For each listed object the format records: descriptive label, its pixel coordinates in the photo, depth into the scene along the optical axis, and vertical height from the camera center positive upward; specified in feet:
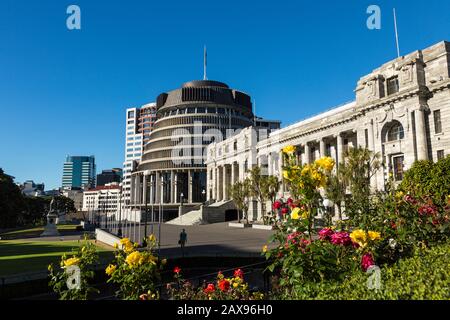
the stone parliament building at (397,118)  114.62 +34.80
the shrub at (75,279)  21.17 -4.76
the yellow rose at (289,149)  21.97 +3.61
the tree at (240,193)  175.22 +5.72
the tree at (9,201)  215.10 +4.61
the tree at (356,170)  106.73 +11.01
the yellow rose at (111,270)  21.22 -4.16
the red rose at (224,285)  20.27 -5.06
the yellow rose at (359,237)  23.16 -2.51
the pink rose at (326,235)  25.02 -2.51
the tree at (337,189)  108.68 +4.74
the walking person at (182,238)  83.20 -8.51
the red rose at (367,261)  22.53 -4.16
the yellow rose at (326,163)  21.47 +2.62
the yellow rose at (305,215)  23.01 -0.88
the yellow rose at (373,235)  23.17 -2.41
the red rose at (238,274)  23.48 -5.05
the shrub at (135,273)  20.68 -4.43
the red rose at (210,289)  20.42 -5.28
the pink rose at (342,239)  23.18 -2.64
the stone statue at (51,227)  166.71 -10.45
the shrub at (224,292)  20.75 -6.04
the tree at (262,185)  159.43 +9.00
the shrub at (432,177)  88.22 +6.73
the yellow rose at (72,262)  21.52 -3.64
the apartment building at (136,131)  612.70 +142.21
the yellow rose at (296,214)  22.07 -0.76
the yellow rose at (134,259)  20.35 -3.34
